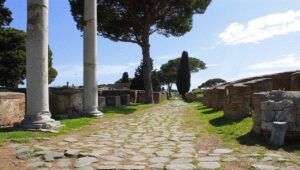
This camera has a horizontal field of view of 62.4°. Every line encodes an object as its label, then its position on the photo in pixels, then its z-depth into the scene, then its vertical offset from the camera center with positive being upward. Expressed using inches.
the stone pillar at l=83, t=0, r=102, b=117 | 355.8 +53.0
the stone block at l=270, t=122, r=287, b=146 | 180.5 -30.5
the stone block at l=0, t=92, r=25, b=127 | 259.0 -13.4
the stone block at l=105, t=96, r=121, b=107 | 519.2 -14.4
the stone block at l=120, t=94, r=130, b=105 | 585.3 -12.0
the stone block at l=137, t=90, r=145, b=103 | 742.3 -9.8
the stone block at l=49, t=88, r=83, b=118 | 354.8 -10.4
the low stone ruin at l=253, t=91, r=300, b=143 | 186.6 -16.4
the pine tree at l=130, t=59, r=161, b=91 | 1069.7 +59.7
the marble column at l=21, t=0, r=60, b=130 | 241.8 +25.9
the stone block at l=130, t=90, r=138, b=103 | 700.9 -6.2
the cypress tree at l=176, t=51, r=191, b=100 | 1233.0 +80.6
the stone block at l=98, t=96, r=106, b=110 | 448.0 -16.1
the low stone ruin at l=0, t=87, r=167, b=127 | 263.0 -12.3
